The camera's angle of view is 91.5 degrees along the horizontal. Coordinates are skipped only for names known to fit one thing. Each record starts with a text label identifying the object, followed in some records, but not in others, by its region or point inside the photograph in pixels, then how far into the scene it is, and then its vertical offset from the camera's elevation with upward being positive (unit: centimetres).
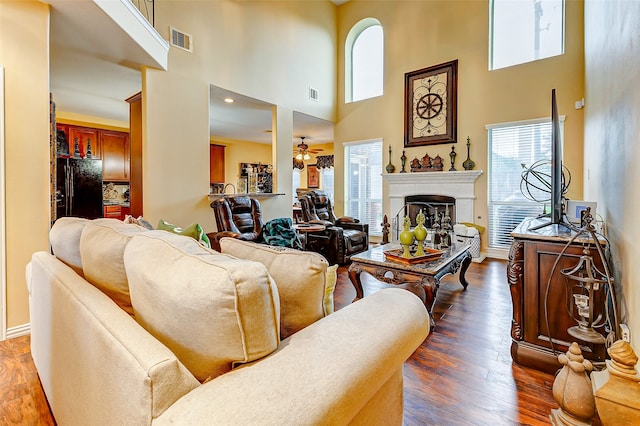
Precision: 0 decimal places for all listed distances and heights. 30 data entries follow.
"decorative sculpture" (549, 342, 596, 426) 135 -82
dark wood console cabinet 189 -60
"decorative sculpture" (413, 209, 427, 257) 284 -26
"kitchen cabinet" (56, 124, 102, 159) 589 +132
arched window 689 +330
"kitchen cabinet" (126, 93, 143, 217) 450 +74
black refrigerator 496 +31
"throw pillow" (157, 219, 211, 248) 187 -16
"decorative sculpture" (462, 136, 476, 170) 552 +76
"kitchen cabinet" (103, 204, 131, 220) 642 -8
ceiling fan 783 +137
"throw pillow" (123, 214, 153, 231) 222 -11
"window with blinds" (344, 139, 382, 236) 691 +55
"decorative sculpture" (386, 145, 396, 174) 643 +79
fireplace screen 583 -2
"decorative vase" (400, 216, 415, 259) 283 -31
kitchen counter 664 +8
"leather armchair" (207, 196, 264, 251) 402 -17
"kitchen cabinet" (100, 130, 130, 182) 650 +108
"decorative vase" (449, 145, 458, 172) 573 +92
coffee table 253 -56
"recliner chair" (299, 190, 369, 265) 462 -42
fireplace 557 +30
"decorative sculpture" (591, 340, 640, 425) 121 -74
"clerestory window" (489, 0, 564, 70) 489 +288
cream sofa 68 -38
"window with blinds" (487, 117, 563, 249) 498 +60
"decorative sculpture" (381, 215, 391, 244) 489 -42
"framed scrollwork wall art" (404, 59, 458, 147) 575 +194
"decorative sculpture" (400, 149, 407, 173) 631 +91
